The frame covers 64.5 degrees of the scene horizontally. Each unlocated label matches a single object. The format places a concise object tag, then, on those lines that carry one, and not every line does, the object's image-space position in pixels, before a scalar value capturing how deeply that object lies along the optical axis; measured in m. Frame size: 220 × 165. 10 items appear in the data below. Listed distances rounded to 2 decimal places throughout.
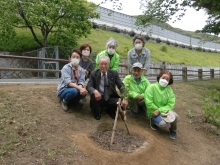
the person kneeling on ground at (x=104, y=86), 3.59
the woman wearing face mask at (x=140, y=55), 4.24
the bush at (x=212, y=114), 4.68
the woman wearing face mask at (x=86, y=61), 4.16
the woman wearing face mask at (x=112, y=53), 4.01
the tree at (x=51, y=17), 10.05
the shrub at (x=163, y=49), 22.62
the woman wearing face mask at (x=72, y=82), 3.48
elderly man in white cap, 3.95
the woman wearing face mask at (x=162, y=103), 3.71
